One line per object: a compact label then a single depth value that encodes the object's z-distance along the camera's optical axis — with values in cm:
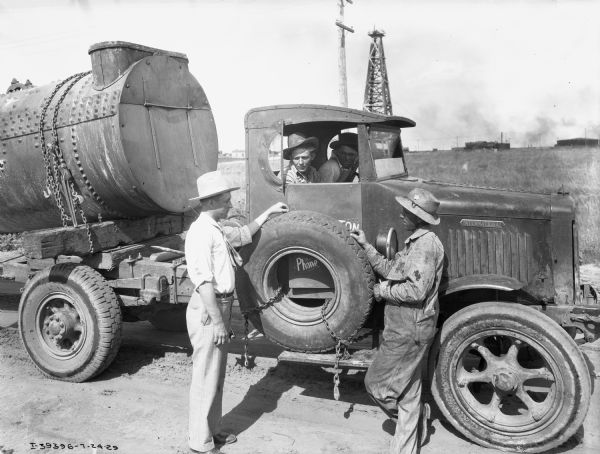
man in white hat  396
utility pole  1789
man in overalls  386
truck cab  399
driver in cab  524
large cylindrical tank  548
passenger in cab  499
